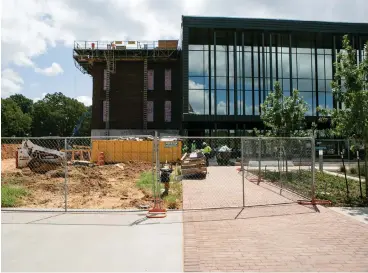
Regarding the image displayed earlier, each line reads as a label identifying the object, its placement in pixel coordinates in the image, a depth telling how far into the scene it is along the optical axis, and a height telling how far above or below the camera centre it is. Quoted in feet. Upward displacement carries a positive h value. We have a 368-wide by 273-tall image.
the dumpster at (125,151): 88.74 -1.06
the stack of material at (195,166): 55.77 -3.33
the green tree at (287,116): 56.29 +5.72
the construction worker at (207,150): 64.64 -0.53
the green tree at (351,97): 33.47 +5.48
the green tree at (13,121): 237.45 +20.67
